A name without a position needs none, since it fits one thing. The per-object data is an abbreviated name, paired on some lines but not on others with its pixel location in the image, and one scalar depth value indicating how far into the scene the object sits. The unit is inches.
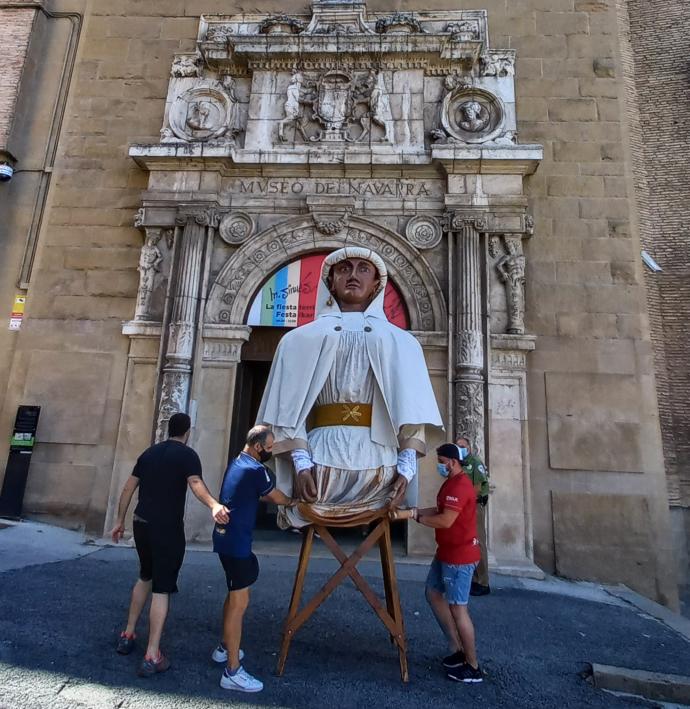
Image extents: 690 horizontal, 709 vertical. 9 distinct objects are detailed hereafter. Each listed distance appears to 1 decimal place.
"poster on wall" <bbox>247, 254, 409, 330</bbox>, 369.4
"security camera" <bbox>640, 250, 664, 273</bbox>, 405.2
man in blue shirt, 135.1
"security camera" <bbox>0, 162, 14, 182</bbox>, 413.7
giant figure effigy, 145.7
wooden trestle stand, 143.6
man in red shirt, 147.9
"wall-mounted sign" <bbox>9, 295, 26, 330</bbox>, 395.5
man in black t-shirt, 147.6
